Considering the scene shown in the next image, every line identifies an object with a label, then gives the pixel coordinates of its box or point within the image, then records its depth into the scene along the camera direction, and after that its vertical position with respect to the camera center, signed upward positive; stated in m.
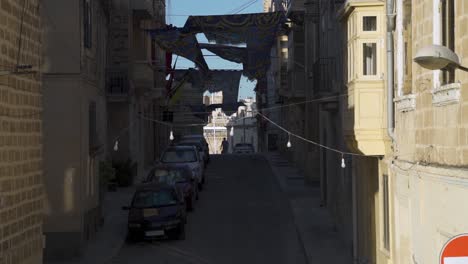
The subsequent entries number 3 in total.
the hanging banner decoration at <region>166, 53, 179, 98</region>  48.56 +2.51
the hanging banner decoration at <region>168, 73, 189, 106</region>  47.75 +1.79
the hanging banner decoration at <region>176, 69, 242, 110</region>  42.69 +2.12
